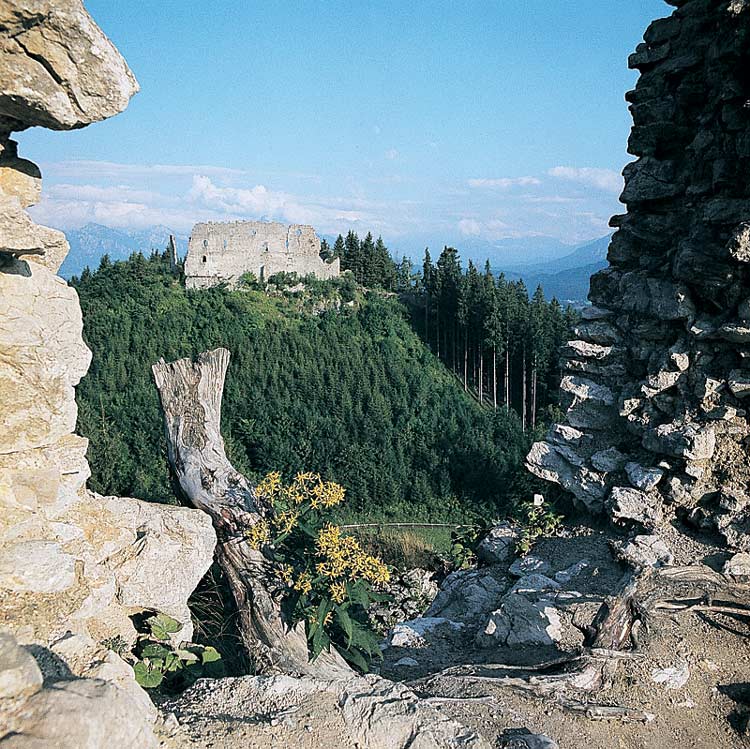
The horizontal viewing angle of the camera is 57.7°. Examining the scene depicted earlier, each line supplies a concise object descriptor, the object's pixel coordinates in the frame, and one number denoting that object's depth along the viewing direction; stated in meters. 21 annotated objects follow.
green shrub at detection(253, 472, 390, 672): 5.43
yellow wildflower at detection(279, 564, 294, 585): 5.78
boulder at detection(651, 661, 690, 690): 5.58
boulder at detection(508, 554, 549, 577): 8.34
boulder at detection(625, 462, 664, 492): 8.48
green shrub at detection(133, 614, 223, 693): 4.74
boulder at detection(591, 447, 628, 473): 9.12
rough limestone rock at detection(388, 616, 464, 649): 7.32
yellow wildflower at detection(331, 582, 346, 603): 5.33
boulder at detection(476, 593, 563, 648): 6.81
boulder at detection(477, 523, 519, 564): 9.23
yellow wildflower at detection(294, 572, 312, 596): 5.44
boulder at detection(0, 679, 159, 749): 2.60
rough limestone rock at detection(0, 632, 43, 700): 2.66
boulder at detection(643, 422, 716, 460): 8.08
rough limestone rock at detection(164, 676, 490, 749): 3.89
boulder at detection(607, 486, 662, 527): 8.38
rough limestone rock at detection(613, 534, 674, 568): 7.71
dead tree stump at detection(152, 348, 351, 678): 5.54
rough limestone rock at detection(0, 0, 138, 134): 3.60
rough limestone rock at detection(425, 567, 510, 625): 8.02
